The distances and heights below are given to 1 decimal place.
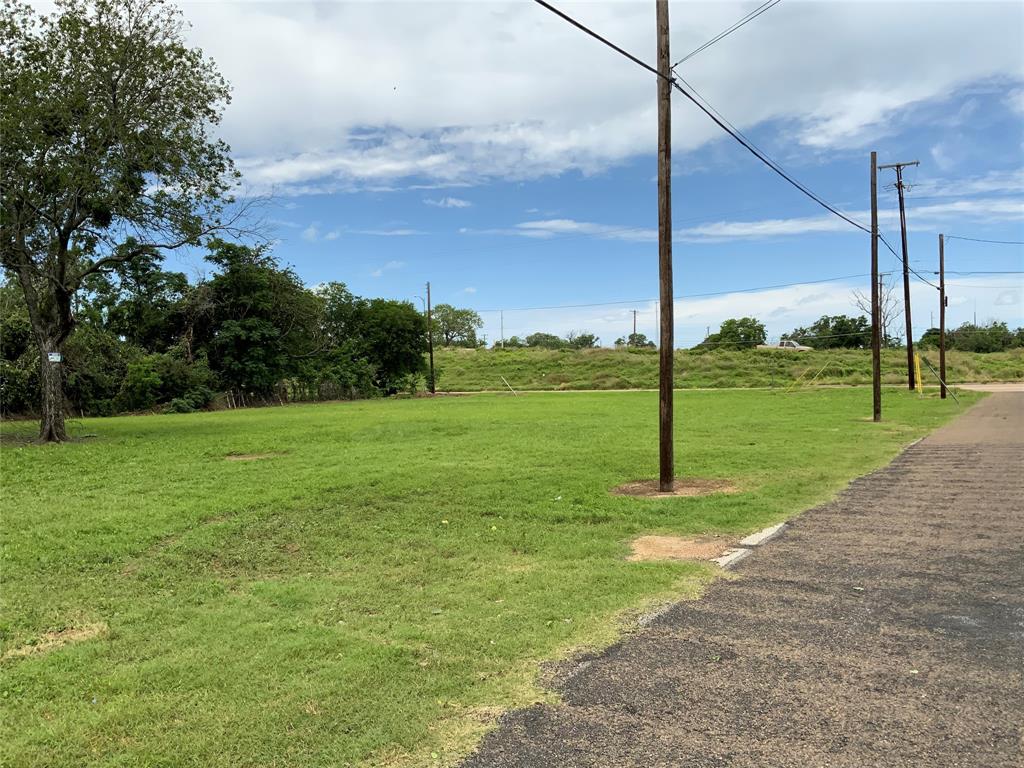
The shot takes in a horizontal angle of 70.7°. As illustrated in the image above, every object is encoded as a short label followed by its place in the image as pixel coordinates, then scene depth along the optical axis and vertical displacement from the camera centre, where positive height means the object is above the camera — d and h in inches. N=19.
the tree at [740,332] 3821.4 +177.0
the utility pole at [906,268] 1172.5 +160.8
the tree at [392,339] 2009.1 +92.0
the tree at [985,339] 3577.8 +107.1
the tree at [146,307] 1585.9 +156.4
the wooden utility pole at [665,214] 415.5 +88.3
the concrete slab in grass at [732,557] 255.6 -70.6
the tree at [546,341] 4252.5 +173.2
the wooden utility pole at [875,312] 856.3 +59.3
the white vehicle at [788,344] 3369.6 +94.8
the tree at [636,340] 4162.2 +157.5
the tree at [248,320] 1638.8 +126.3
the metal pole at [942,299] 1444.4 +124.1
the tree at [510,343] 3767.7 +150.8
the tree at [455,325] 4798.2 +310.0
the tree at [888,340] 2840.1 +90.4
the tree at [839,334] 3341.5 +139.8
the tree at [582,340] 4288.9 +165.9
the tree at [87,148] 693.3 +232.4
